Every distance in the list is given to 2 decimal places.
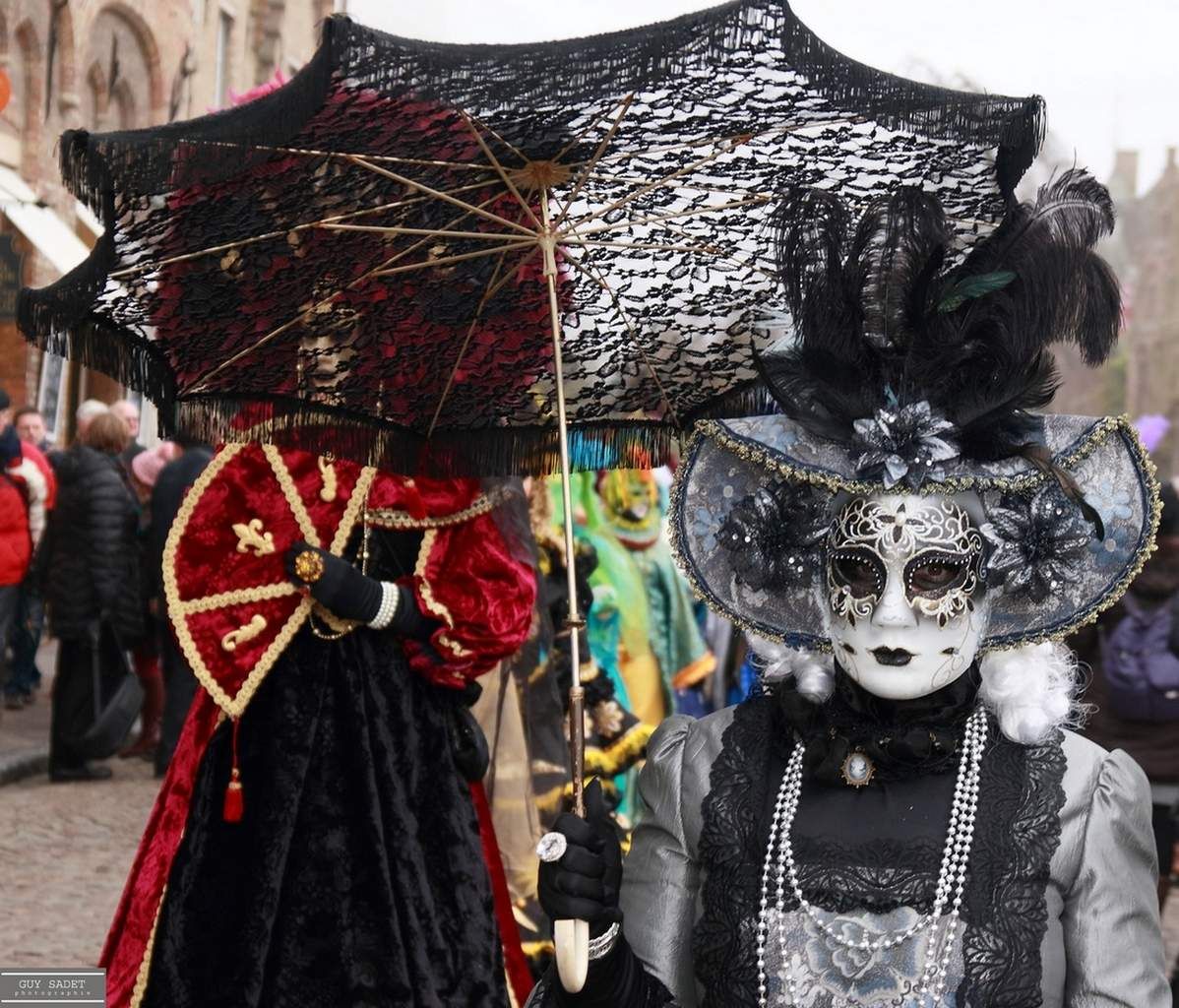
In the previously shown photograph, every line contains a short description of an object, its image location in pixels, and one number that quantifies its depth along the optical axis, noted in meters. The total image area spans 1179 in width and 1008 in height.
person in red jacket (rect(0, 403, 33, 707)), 9.37
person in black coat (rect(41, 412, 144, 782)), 9.28
